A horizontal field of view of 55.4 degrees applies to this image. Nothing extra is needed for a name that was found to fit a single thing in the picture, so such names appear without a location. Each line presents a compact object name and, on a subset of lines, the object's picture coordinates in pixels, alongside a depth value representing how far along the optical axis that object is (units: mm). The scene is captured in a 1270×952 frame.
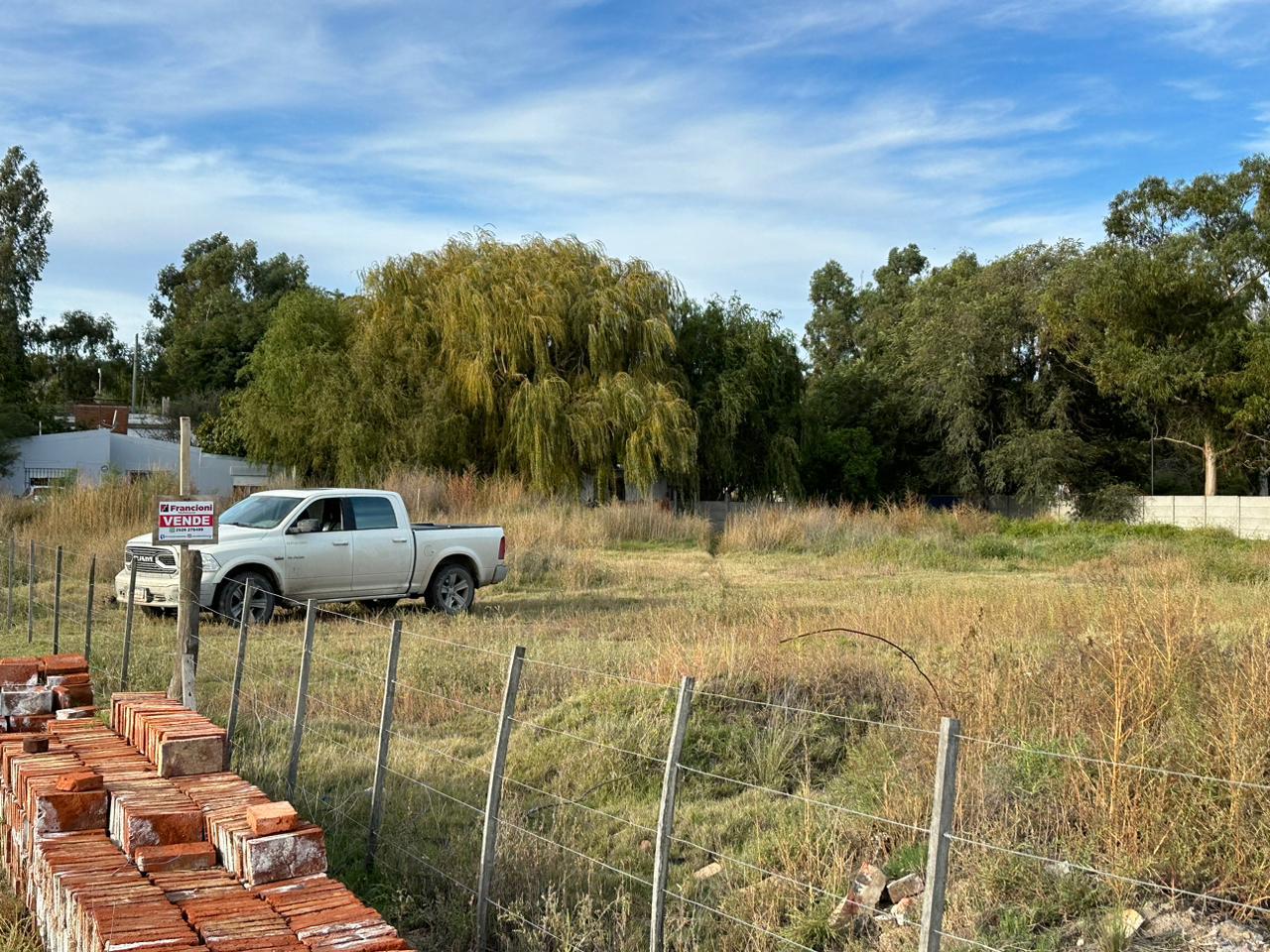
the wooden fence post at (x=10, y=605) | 14875
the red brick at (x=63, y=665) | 8219
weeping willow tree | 34625
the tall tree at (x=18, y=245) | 52125
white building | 41125
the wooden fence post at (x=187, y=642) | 8867
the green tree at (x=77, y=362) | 66625
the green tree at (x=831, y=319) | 65000
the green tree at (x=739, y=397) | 40250
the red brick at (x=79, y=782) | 5398
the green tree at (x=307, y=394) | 35375
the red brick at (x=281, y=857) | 4680
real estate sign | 9195
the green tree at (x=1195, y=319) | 41156
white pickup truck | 15188
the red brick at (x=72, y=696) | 7805
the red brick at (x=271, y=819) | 4758
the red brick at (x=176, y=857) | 4824
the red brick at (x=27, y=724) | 7562
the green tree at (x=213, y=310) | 65125
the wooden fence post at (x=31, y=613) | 13461
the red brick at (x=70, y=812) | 5309
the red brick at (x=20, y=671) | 8227
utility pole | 65238
